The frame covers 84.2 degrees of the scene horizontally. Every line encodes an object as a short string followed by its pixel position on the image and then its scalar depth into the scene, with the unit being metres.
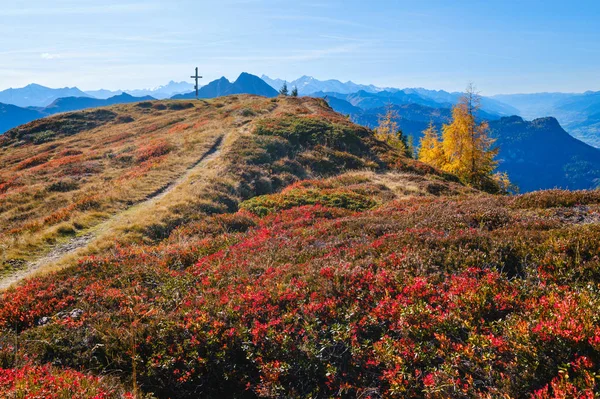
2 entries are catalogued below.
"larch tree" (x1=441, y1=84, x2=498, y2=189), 44.00
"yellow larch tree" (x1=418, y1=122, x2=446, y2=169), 50.78
